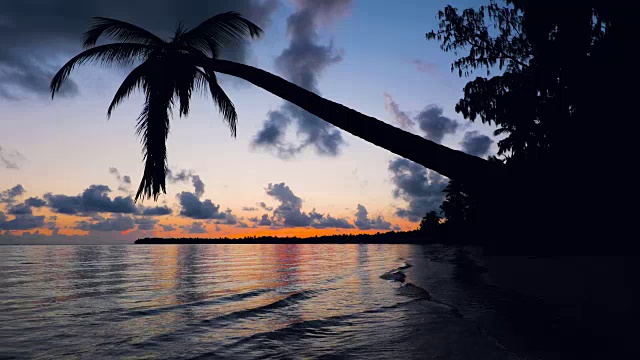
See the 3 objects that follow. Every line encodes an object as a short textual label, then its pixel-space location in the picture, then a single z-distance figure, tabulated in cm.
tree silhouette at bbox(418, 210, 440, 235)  9781
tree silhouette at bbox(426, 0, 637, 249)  602
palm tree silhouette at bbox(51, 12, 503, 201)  629
